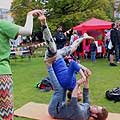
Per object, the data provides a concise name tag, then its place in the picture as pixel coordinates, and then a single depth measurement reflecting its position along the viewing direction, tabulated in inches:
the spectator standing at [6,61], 119.8
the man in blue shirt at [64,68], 207.9
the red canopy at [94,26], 635.5
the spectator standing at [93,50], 581.1
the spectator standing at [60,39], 569.0
